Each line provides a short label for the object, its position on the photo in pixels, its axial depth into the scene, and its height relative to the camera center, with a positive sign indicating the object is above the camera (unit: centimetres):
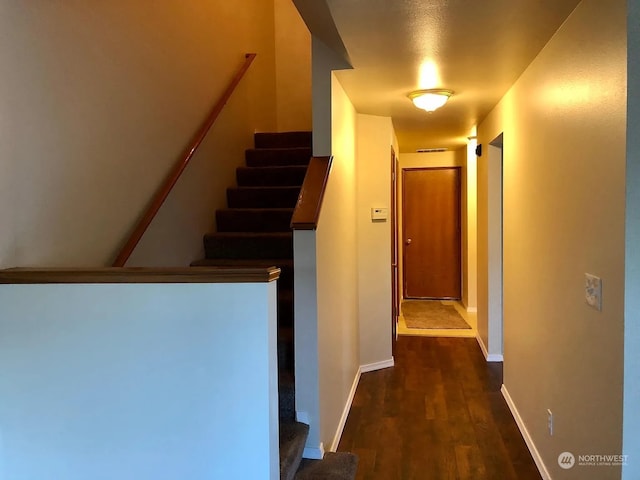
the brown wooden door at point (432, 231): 688 -19
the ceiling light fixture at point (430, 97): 313 +80
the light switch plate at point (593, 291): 164 -27
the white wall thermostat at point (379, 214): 407 +4
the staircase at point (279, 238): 226 -11
